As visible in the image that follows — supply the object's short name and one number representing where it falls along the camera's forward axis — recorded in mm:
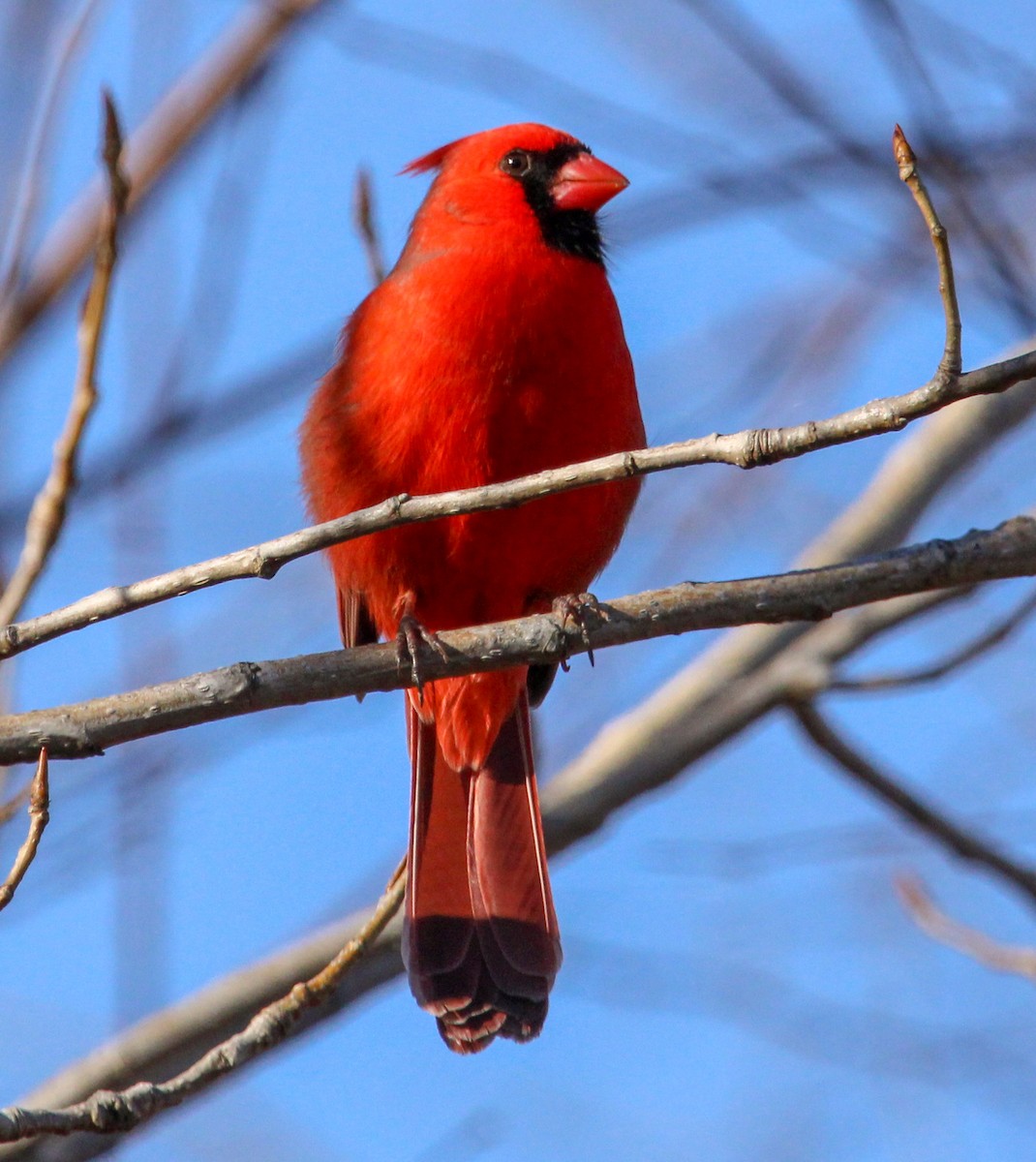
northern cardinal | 6477
